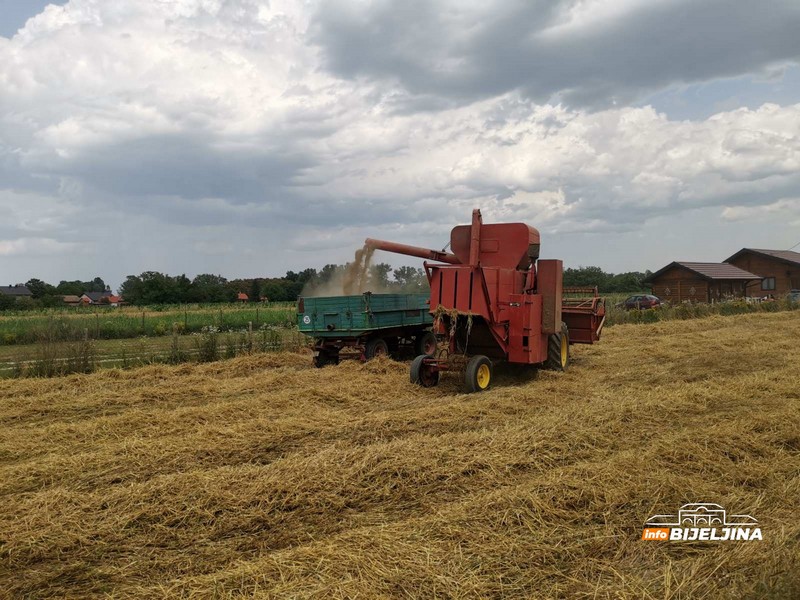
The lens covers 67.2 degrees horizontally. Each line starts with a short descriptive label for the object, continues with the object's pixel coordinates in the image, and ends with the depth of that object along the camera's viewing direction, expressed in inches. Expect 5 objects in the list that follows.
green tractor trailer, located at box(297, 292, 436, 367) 517.3
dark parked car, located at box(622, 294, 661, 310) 1346.0
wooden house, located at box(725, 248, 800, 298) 1905.8
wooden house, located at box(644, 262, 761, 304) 1649.9
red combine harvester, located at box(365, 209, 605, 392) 401.7
